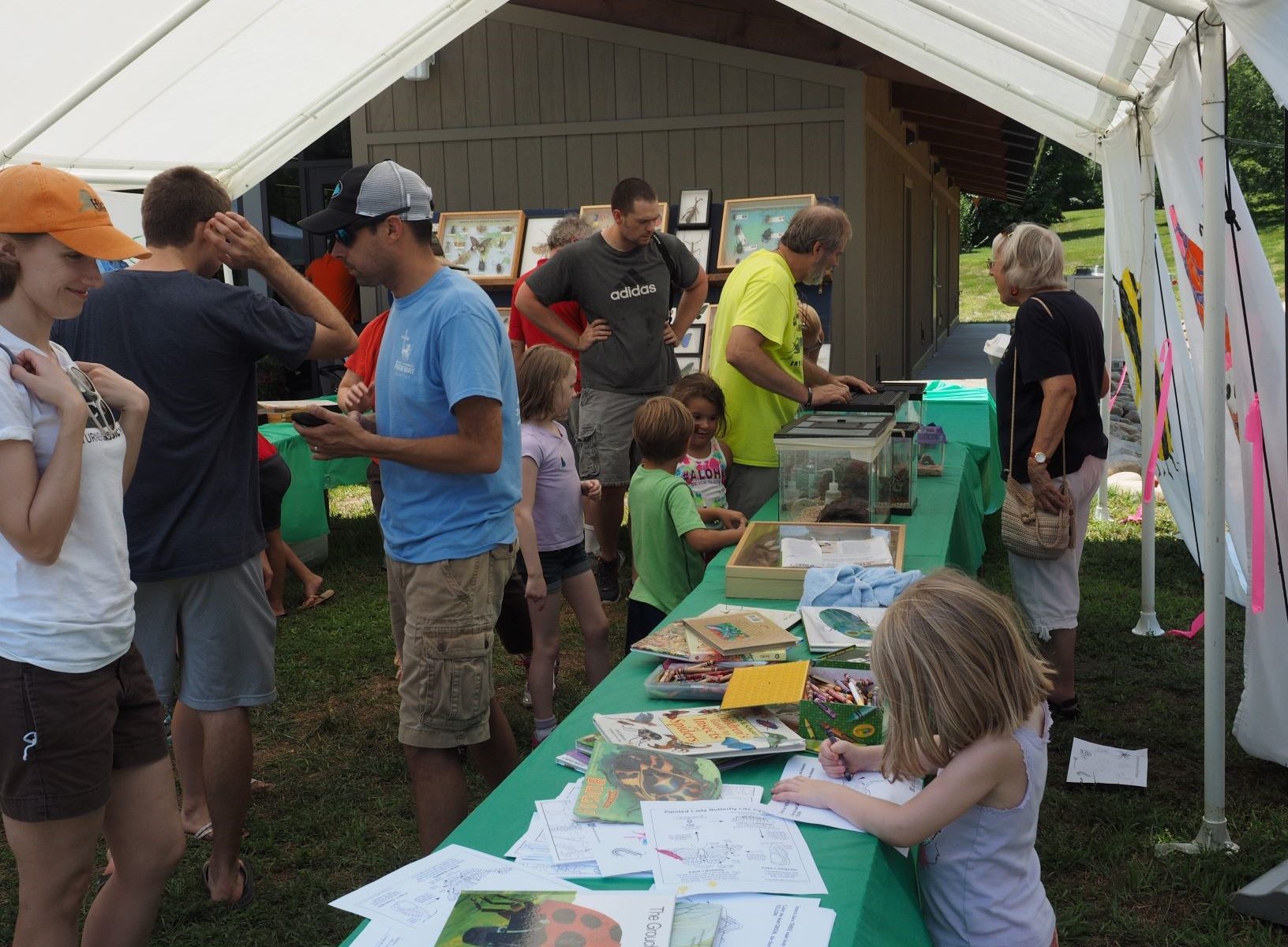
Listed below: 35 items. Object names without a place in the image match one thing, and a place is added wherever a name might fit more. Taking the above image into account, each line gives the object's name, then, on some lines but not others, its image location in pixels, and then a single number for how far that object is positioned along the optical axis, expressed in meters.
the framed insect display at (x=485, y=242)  8.96
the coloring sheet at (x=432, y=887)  1.52
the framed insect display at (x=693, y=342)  8.24
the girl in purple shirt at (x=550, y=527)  3.78
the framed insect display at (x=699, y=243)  8.55
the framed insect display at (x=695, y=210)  8.71
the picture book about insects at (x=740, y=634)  2.55
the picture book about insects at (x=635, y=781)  1.84
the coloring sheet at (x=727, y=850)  1.62
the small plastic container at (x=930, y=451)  5.10
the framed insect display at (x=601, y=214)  8.71
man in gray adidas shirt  5.30
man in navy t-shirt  2.70
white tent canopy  4.15
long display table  1.63
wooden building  8.59
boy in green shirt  3.70
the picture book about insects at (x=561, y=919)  1.44
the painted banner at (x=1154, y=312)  4.40
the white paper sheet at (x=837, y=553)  3.27
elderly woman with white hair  3.96
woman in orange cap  1.92
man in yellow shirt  4.28
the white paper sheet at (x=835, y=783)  1.84
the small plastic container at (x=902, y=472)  4.21
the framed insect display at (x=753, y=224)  8.24
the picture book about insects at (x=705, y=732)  2.04
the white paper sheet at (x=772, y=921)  1.47
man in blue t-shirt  2.56
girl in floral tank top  4.23
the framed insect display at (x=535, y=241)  8.91
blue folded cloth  2.96
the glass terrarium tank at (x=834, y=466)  3.67
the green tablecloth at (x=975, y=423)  6.34
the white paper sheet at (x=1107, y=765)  3.76
